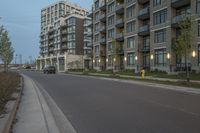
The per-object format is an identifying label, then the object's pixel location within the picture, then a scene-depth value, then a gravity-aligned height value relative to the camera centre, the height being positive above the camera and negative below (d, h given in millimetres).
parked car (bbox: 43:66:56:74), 34141 -1026
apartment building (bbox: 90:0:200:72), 21577 +6071
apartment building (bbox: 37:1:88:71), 50132 +10528
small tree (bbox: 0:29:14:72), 21254 +2668
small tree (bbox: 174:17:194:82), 13863 +2719
